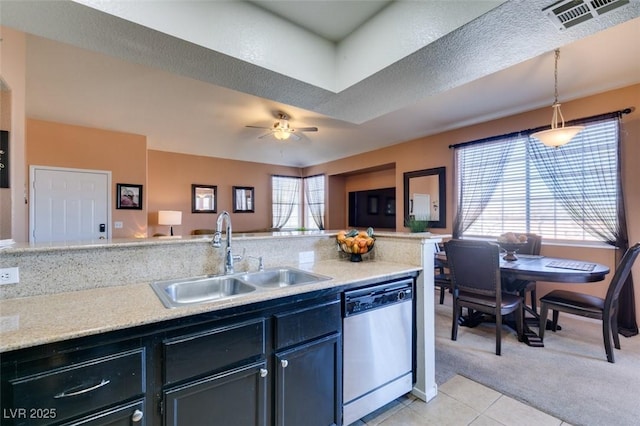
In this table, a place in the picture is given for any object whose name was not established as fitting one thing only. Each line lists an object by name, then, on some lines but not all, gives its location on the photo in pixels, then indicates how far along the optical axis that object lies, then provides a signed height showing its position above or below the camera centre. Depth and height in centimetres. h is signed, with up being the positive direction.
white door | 409 +18
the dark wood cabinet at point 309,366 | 142 -82
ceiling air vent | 141 +106
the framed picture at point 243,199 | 687 +39
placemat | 258 -52
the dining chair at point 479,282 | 264 -69
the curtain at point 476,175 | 414 +60
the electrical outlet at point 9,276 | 131 -29
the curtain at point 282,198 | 757 +44
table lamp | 540 -4
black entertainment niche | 602 +13
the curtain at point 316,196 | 749 +49
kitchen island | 106 -40
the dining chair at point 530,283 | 321 -81
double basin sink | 165 -44
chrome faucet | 179 -20
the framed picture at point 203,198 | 634 +39
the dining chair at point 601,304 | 242 -85
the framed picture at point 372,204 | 643 +23
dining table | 243 -53
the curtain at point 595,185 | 313 +34
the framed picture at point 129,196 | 474 +33
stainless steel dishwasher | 169 -87
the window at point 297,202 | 755 +34
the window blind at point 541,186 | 328 +37
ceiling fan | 421 +134
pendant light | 269 +79
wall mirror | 481 +32
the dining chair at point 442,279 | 352 -85
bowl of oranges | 229 -25
